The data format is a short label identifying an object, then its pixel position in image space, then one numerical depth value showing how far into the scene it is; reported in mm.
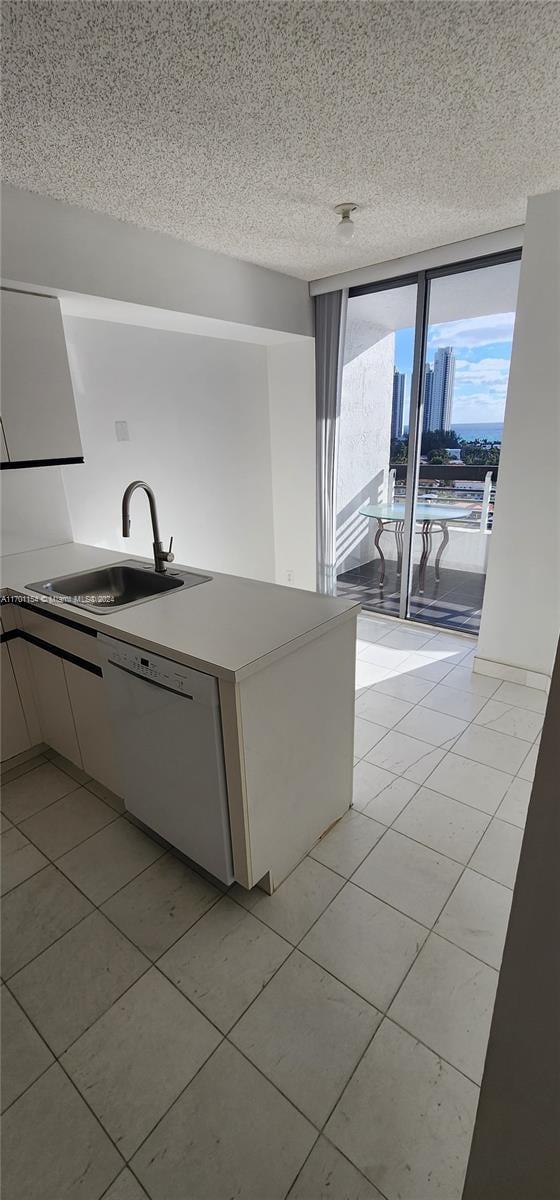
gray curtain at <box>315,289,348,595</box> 3633
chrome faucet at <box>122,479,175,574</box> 2109
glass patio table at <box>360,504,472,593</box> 3691
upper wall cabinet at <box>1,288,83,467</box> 2117
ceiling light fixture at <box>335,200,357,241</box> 2336
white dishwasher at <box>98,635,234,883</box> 1461
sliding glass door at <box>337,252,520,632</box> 3158
